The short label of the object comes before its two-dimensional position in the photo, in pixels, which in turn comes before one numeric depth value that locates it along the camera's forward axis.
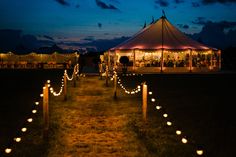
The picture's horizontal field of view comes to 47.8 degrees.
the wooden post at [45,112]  4.96
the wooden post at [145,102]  6.00
